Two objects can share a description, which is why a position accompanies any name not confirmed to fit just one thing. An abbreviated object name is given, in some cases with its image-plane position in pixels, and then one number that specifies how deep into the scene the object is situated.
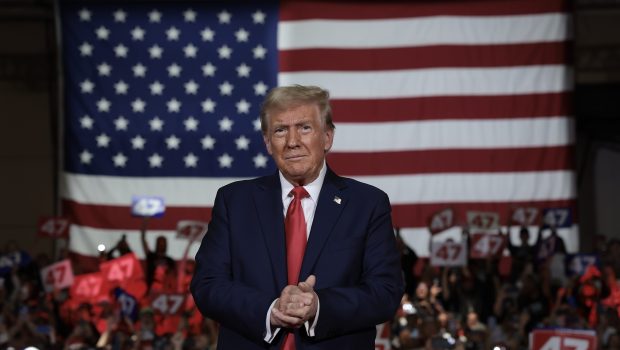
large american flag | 13.09
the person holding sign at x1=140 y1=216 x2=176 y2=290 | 11.17
